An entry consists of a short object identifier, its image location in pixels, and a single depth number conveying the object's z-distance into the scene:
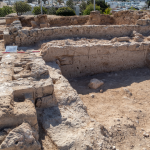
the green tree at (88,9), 23.08
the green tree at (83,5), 32.45
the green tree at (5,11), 21.33
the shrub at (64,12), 20.62
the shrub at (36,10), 21.00
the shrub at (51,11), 23.31
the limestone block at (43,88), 3.29
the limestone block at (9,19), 9.55
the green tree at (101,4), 28.89
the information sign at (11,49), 5.77
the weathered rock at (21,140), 2.26
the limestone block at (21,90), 3.08
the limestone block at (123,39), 6.63
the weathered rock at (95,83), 5.48
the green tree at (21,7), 20.28
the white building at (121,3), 46.88
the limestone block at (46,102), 3.38
